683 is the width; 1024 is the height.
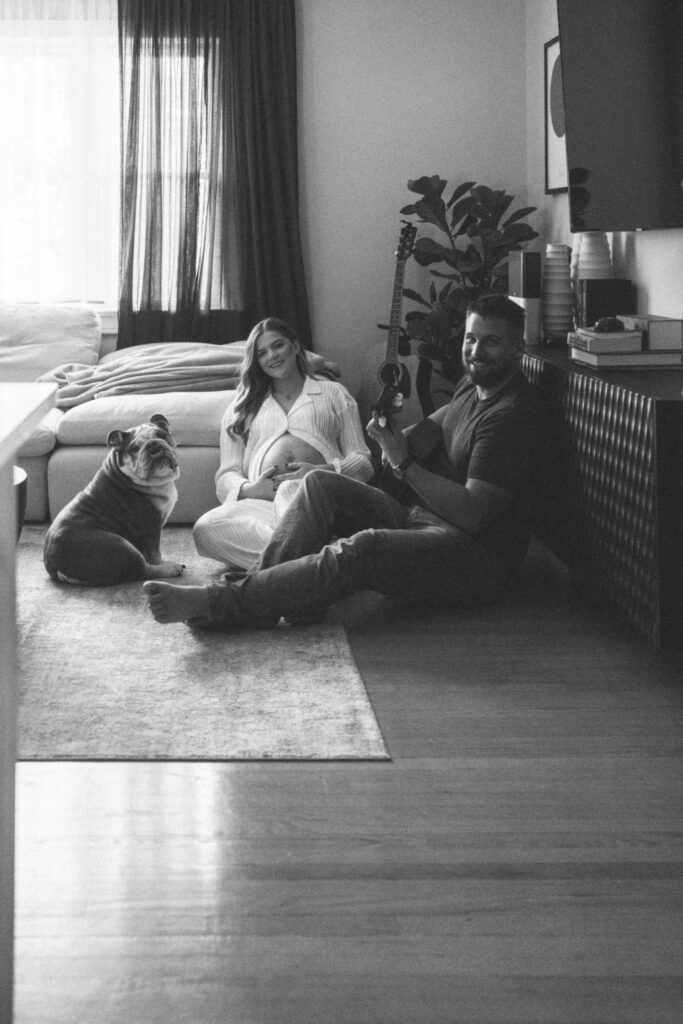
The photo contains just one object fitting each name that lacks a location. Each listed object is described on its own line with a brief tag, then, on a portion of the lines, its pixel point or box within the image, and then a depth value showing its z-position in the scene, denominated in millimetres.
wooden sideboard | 2730
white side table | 1296
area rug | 2559
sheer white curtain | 5824
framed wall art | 5282
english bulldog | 3850
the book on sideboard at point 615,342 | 3463
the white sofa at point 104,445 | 4809
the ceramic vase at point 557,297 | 4352
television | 3289
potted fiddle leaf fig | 5375
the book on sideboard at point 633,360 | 3451
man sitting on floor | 3305
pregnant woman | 4051
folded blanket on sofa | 5156
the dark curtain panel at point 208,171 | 5781
